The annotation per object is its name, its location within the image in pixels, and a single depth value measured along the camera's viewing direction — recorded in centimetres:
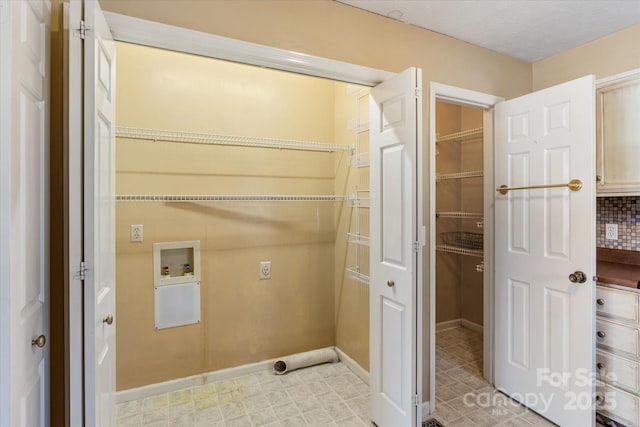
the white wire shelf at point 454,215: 285
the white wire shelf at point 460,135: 287
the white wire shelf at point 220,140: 221
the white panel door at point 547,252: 186
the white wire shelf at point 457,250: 285
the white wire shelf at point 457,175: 278
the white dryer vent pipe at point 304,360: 269
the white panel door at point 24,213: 88
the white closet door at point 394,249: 170
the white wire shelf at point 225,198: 213
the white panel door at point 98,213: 109
